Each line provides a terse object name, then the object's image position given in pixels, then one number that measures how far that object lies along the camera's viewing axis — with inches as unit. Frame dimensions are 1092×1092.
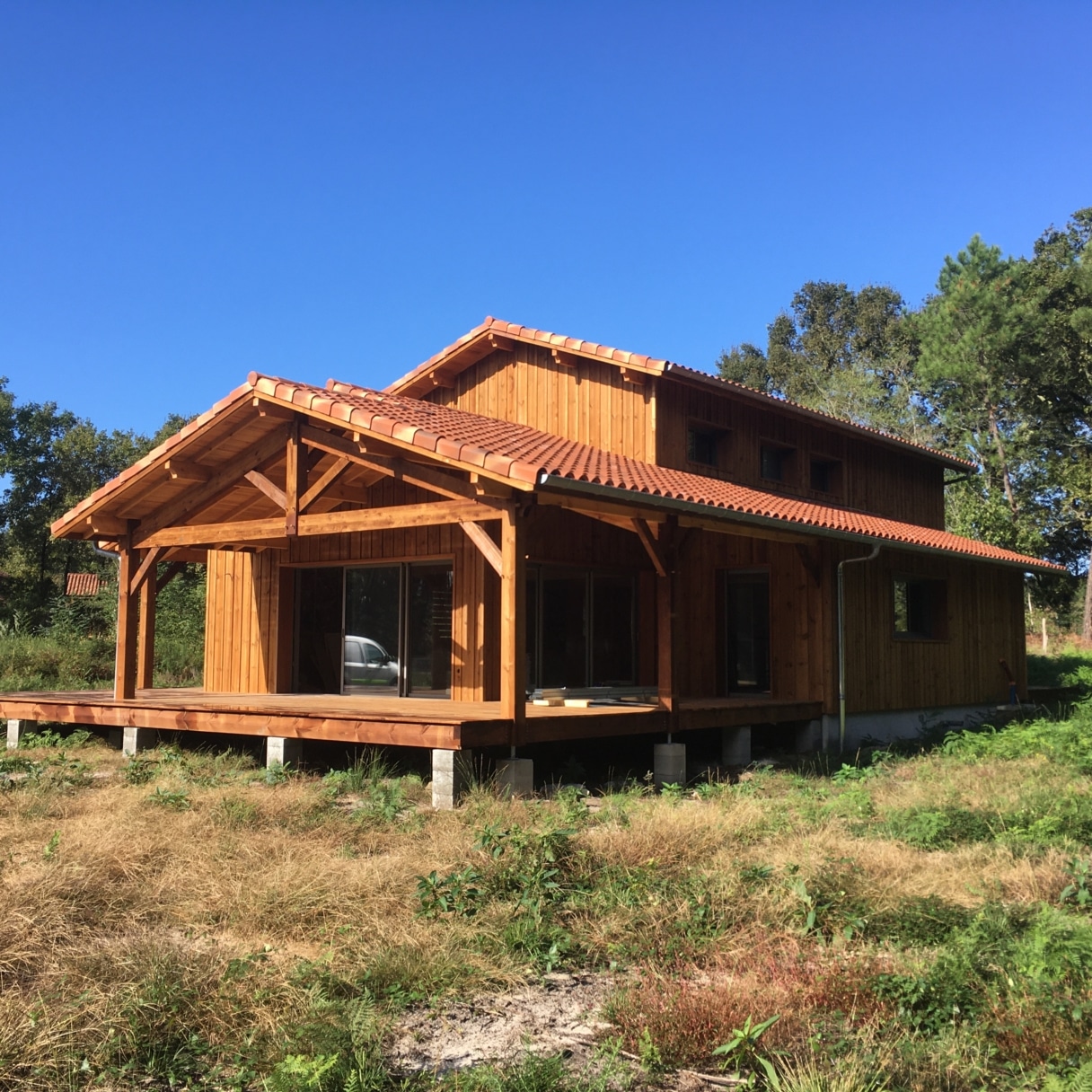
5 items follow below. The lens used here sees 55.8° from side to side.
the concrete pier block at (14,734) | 498.0
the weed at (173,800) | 299.9
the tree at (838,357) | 1546.5
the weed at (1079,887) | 202.7
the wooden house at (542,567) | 388.2
